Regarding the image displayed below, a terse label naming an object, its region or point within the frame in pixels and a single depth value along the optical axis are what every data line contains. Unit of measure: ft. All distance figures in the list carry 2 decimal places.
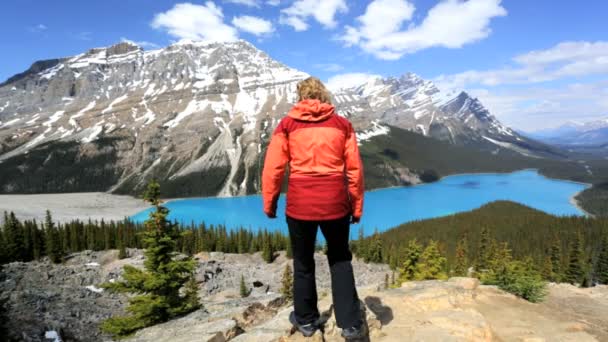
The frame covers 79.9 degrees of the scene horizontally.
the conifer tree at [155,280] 55.36
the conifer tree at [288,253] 275.18
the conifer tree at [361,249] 284.61
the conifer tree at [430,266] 109.75
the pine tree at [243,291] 168.74
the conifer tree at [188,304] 52.03
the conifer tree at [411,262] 112.57
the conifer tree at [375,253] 277.03
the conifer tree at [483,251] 208.52
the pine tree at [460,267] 165.68
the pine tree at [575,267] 193.36
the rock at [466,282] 39.44
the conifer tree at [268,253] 275.18
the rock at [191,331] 25.43
